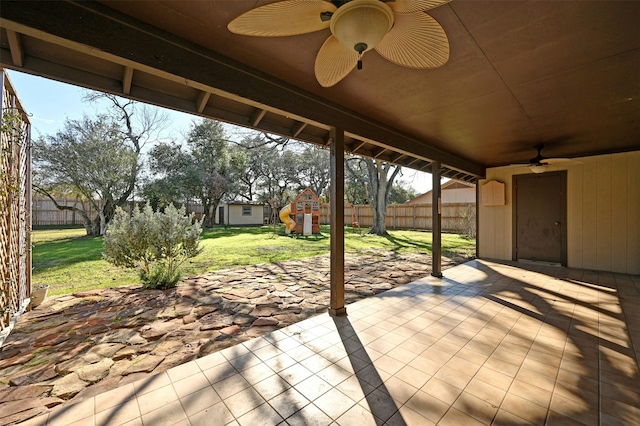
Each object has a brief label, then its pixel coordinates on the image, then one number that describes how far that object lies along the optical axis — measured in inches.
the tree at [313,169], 833.5
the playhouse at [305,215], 490.0
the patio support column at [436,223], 200.2
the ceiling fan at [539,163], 193.3
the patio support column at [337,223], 129.2
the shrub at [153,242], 159.2
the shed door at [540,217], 242.2
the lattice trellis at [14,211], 103.7
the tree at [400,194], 1007.0
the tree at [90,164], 440.1
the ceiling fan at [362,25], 50.4
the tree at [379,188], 534.3
